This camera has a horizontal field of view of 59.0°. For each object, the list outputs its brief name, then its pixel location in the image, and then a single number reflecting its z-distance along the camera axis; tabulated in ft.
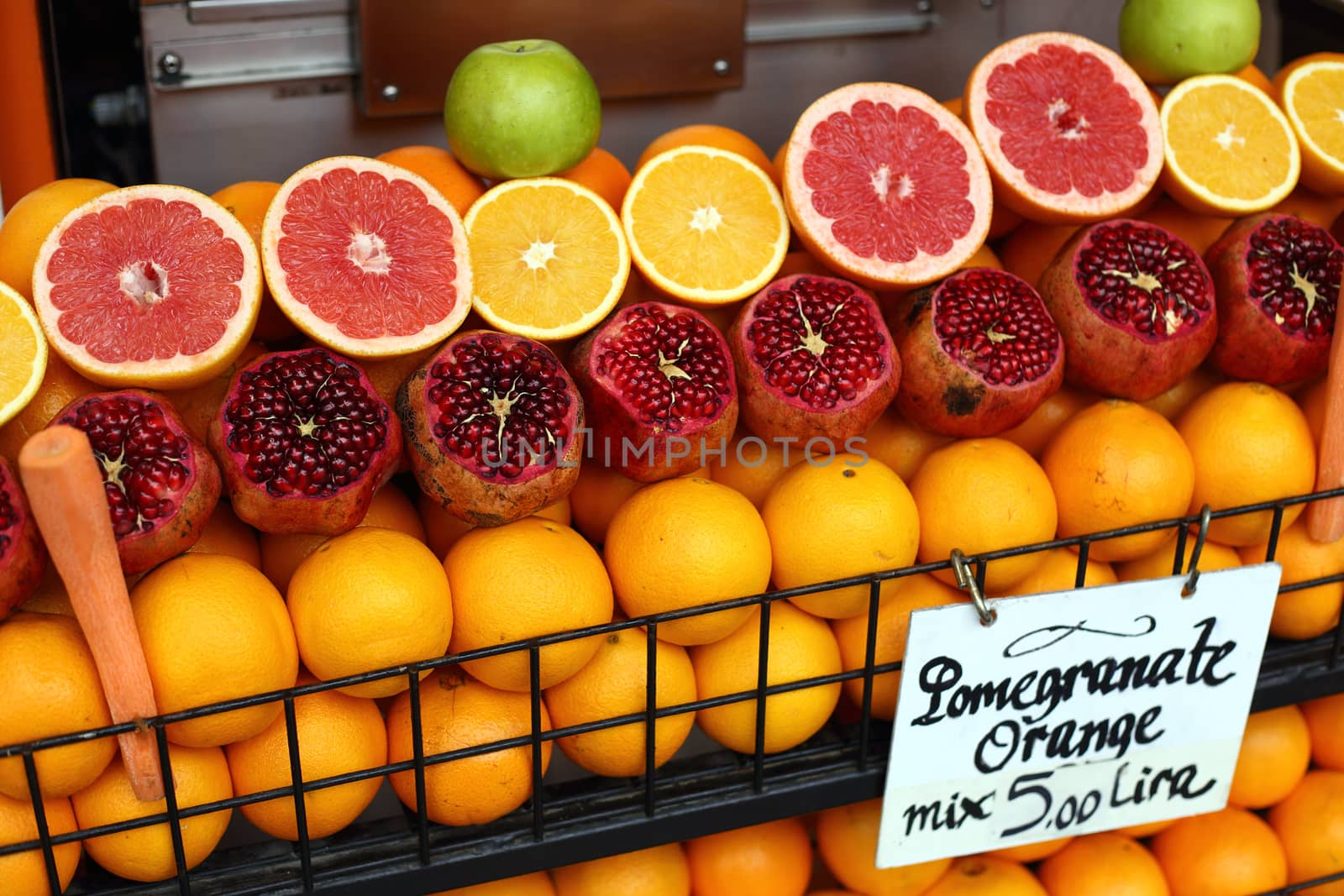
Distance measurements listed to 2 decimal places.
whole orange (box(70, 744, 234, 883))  2.55
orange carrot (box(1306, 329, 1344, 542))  3.20
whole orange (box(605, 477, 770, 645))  2.82
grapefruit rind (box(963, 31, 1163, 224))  3.31
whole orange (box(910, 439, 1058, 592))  3.05
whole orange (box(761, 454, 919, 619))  2.94
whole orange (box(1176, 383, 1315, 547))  3.26
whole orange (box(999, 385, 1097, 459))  3.46
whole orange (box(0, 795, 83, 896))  2.47
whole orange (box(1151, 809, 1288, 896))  3.69
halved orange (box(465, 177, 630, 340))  2.98
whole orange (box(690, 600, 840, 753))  3.01
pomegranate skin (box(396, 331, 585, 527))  2.72
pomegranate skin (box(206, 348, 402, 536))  2.58
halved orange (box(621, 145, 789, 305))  3.11
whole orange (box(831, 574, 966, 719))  3.12
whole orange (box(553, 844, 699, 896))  3.23
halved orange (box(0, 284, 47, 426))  2.52
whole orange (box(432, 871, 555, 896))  3.17
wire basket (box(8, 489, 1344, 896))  2.61
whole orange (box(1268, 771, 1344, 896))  3.76
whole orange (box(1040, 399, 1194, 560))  3.12
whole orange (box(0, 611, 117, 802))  2.38
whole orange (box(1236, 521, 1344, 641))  3.44
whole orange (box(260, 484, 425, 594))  2.84
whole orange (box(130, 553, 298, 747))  2.48
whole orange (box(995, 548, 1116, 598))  3.29
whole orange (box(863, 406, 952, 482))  3.35
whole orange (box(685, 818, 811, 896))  3.38
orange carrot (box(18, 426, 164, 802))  2.10
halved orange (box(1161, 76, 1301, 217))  3.45
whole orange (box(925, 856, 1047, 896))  3.59
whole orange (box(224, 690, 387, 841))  2.67
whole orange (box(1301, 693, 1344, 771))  3.92
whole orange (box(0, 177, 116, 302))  2.81
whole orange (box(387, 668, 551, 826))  2.78
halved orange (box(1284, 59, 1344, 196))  3.56
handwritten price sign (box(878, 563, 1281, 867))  2.97
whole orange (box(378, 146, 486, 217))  3.25
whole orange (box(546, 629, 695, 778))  2.88
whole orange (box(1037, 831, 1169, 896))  3.63
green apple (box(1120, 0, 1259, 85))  3.59
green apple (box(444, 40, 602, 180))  3.10
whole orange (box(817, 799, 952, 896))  3.47
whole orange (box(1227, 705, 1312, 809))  3.81
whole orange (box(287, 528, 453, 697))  2.58
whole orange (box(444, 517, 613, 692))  2.72
